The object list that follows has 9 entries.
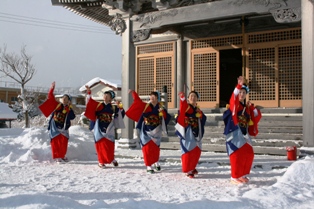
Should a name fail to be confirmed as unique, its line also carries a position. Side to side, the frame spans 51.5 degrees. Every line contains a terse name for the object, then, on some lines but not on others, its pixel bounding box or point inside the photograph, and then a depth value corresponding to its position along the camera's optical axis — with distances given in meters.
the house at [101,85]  28.45
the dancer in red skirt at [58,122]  7.66
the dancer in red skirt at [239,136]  5.15
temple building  8.90
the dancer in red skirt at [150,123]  6.33
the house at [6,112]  26.55
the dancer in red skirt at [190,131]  5.71
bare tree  19.16
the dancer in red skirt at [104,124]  6.88
